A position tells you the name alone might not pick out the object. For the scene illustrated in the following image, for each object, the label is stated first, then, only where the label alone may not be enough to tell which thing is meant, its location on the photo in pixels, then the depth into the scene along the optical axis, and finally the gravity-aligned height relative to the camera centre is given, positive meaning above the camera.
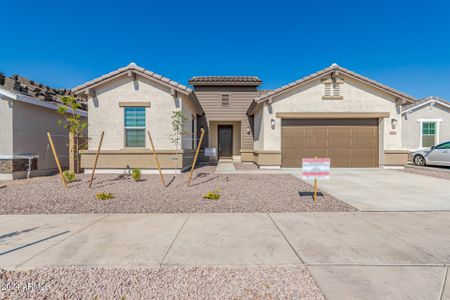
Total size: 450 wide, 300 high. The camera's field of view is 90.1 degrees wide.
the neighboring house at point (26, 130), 9.59 +0.63
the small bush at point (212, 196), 6.37 -1.45
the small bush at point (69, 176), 8.84 -1.31
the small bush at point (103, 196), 6.34 -1.49
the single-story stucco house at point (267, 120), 10.70 +1.41
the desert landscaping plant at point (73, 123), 9.62 +0.90
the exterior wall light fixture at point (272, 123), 12.37 +1.24
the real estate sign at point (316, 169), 6.27 -0.64
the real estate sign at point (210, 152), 9.79 -0.31
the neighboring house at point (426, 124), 15.38 +1.59
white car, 11.73 -0.46
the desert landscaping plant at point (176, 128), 10.35 +0.78
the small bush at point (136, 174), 9.02 -1.21
